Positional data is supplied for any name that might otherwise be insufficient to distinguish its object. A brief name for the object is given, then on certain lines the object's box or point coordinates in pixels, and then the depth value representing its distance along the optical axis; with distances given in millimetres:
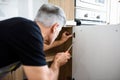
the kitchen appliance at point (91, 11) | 1790
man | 807
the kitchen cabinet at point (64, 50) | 1497
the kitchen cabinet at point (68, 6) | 1566
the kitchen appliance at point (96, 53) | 1204
